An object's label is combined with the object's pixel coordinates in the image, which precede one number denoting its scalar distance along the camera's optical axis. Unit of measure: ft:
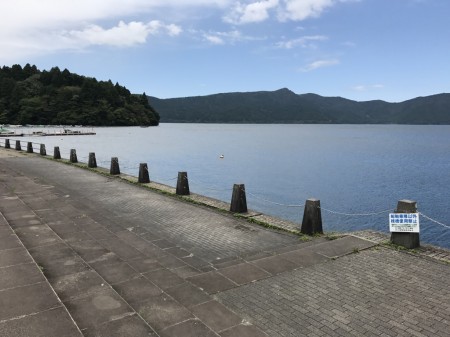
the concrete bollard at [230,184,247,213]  38.04
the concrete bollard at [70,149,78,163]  80.53
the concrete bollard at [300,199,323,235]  31.14
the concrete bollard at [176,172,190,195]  47.11
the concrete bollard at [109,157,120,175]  64.08
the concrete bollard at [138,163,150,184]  55.88
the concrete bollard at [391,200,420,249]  26.84
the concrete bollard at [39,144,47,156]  98.02
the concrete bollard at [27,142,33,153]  104.94
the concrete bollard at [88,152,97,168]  73.46
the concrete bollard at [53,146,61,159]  89.44
